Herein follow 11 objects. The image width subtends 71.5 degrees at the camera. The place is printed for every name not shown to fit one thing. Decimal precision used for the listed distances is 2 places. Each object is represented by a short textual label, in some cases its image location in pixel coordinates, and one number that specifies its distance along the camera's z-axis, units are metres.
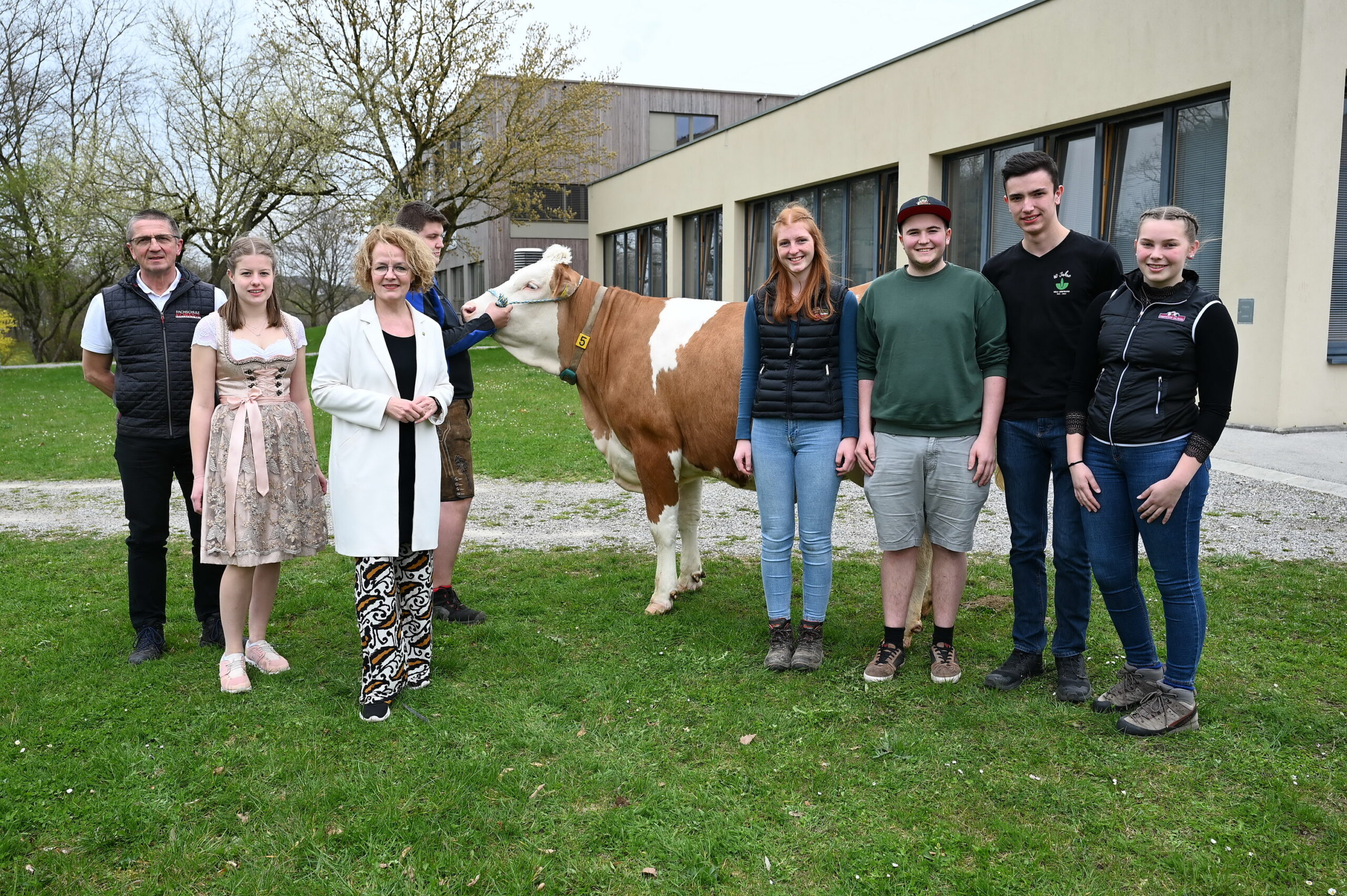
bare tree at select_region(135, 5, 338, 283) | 25.92
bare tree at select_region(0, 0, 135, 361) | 27.98
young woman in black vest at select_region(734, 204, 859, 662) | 4.39
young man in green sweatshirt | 4.04
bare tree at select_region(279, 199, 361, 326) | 51.72
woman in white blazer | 3.95
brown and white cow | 5.34
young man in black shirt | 3.93
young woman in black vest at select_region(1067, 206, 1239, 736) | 3.51
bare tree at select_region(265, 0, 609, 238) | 24.30
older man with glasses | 4.68
